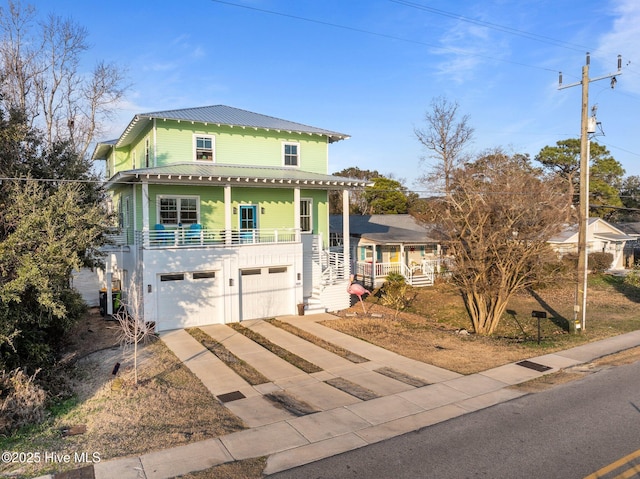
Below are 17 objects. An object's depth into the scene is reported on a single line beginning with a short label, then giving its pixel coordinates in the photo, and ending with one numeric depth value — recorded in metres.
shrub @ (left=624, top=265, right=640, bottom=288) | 26.92
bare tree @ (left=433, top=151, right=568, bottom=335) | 15.64
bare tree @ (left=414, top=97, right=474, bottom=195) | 40.78
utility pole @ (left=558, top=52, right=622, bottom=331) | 16.12
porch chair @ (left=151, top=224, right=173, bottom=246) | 17.25
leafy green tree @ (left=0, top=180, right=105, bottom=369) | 9.73
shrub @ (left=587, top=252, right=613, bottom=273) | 33.50
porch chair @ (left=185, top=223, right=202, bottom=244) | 18.02
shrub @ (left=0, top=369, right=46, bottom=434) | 8.56
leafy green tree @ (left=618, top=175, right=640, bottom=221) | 56.53
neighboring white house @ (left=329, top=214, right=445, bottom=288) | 28.70
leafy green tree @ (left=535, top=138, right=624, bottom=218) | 47.09
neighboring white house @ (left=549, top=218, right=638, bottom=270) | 37.09
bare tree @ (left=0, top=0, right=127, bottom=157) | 24.84
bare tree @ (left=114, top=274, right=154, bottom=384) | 11.04
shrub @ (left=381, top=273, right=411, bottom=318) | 21.91
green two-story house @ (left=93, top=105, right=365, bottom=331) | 17.25
